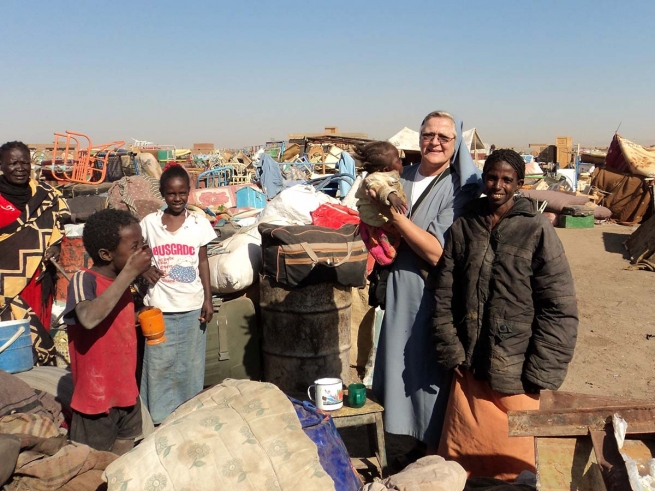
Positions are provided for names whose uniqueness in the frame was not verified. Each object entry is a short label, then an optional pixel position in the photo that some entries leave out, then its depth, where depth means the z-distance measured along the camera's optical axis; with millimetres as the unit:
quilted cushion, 1839
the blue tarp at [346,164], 13758
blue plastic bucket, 3117
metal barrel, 4254
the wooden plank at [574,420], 1980
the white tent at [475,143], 19859
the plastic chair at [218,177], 15125
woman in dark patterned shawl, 3988
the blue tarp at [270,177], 12734
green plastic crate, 14625
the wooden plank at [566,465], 1959
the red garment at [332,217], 4445
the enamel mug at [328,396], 3027
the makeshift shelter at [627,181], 16047
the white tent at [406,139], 15553
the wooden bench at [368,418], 2992
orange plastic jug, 2814
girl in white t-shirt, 3561
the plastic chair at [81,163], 8336
